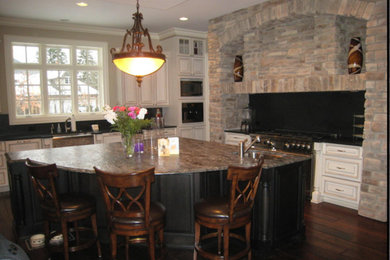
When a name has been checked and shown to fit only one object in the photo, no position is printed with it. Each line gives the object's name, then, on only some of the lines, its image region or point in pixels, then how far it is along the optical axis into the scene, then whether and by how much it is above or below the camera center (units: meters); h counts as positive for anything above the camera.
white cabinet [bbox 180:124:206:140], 6.96 -0.50
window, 5.76 +0.63
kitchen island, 2.96 -0.75
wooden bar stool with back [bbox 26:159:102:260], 2.64 -0.82
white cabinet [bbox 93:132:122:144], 6.01 -0.51
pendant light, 3.15 +0.52
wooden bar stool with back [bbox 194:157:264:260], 2.42 -0.83
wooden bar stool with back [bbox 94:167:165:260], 2.33 -0.81
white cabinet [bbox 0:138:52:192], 5.15 -0.58
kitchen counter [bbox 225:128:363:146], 4.18 -0.46
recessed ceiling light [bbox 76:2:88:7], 4.77 +1.61
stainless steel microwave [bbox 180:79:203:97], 6.87 +0.48
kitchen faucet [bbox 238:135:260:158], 3.24 -0.42
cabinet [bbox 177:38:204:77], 6.75 +1.12
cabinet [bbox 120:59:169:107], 6.44 +0.41
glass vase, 3.26 -0.35
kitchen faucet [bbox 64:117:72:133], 6.05 -0.28
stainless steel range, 4.60 -0.53
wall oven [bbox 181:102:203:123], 6.92 -0.07
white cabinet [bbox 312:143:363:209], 4.15 -0.91
